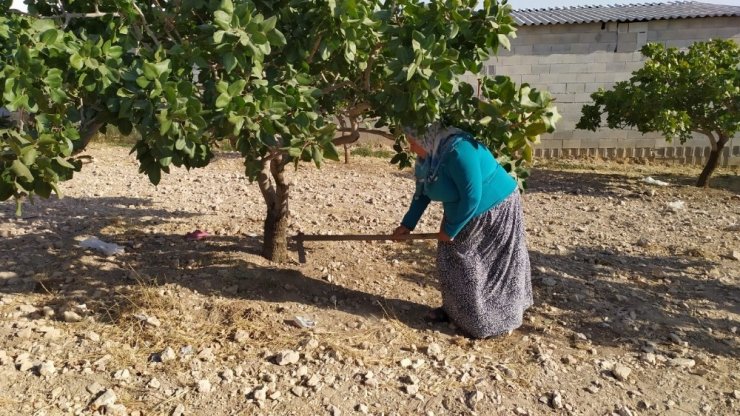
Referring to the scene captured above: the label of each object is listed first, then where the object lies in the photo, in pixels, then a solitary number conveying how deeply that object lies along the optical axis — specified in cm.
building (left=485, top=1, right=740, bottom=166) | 1046
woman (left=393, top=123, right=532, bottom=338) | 316
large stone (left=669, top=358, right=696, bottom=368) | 335
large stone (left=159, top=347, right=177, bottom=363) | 319
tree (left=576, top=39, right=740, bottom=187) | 767
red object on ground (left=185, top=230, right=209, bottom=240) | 503
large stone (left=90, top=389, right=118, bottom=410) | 280
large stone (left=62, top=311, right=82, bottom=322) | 356
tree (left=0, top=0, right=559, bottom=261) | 244
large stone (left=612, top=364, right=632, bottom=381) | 322
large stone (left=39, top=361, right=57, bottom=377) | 302
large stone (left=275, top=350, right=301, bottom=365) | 321
